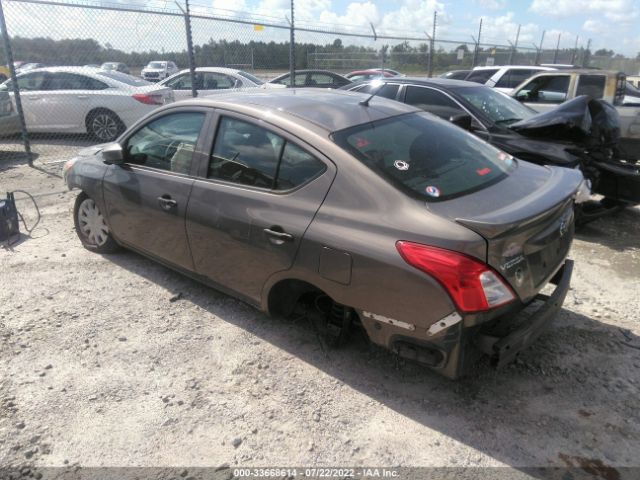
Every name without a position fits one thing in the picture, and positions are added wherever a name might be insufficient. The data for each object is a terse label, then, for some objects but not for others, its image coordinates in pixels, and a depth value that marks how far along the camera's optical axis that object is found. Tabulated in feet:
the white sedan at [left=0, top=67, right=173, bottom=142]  31.45
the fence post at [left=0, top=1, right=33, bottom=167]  23.34
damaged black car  16.63
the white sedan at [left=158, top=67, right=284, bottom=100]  38.24
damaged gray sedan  7.65
